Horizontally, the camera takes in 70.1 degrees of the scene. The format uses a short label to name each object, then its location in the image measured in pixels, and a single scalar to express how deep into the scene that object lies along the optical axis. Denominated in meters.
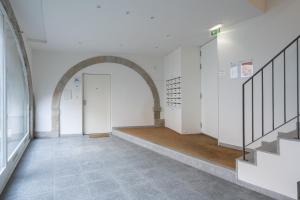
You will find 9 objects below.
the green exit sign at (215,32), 4.72
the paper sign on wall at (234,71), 4.33
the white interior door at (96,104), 7.18
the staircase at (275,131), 2.57
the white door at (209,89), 5.46
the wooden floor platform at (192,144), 3.78
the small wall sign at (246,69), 4.07
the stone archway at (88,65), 6.78
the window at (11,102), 3.25
